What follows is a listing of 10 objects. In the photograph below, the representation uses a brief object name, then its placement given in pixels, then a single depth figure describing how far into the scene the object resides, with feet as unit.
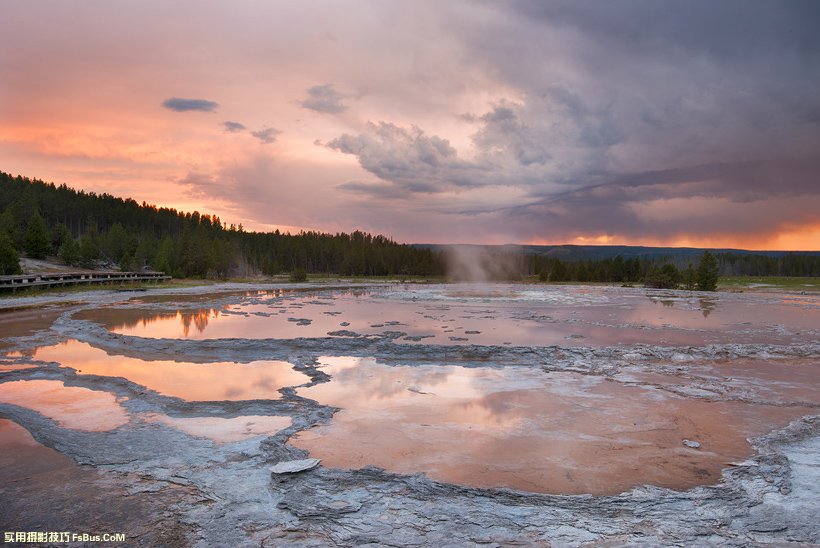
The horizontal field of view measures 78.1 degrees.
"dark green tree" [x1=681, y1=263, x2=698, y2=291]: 187.92
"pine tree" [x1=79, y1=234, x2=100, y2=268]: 214.69
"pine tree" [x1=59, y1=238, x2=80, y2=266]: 210.59
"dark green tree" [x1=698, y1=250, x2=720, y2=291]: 179.32
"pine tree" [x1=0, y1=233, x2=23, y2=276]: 130.41
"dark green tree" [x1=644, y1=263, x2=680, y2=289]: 201.98
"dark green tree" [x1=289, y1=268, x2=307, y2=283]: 235.40
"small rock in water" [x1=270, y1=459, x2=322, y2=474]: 19.83
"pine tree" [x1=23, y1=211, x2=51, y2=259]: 206.48
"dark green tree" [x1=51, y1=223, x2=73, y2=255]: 241.55
